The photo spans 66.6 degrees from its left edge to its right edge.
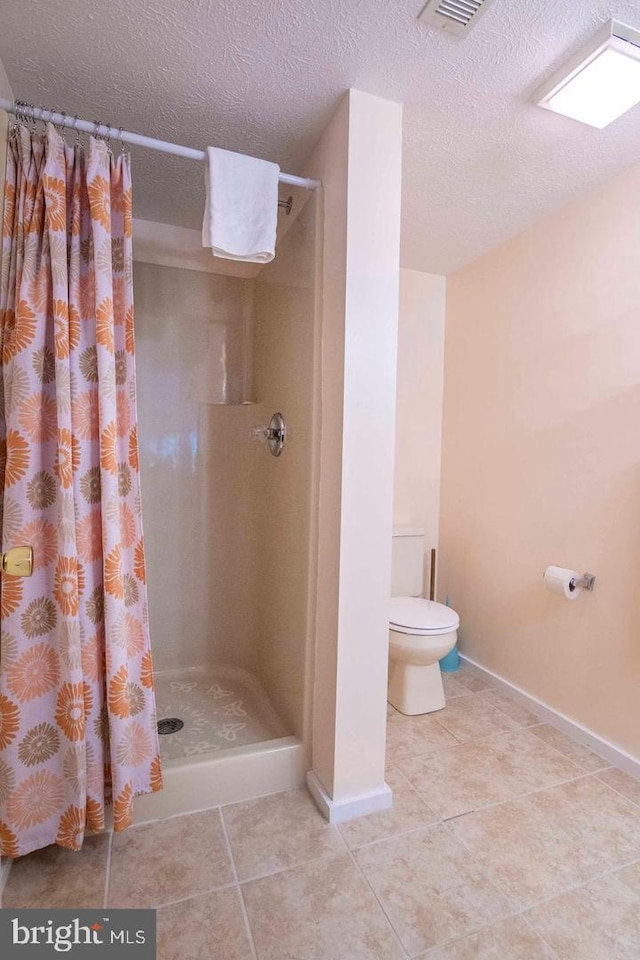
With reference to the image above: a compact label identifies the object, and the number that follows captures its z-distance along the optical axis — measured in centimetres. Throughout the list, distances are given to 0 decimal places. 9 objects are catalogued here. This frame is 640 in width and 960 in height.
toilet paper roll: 205
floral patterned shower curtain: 131
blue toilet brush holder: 273
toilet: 217
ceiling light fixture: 132
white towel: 153
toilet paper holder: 205
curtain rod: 136
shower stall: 208
